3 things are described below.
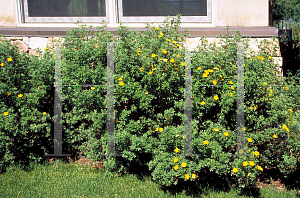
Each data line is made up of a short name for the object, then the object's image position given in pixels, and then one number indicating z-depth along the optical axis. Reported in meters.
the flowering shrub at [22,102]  3.51
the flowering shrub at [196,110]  3.10
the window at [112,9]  4.56
